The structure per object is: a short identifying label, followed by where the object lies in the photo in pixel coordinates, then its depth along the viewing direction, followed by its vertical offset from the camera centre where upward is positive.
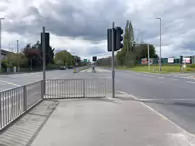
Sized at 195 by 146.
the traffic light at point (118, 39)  7.33 +1.34
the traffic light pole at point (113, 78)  7.30 -0.50
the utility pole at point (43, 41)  7.71 +1.31
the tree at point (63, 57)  87.22 +6.14
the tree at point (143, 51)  64.36 +7.12
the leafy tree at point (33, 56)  48.34 +3.79
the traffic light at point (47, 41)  7.84 +1.36
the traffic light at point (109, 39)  7.45 +1.36
